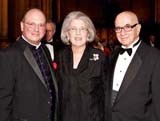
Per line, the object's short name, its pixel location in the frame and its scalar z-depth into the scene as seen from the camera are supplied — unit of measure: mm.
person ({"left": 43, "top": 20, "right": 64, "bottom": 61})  3628
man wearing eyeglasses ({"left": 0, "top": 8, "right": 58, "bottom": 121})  1949
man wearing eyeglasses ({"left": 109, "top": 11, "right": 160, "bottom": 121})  2000
